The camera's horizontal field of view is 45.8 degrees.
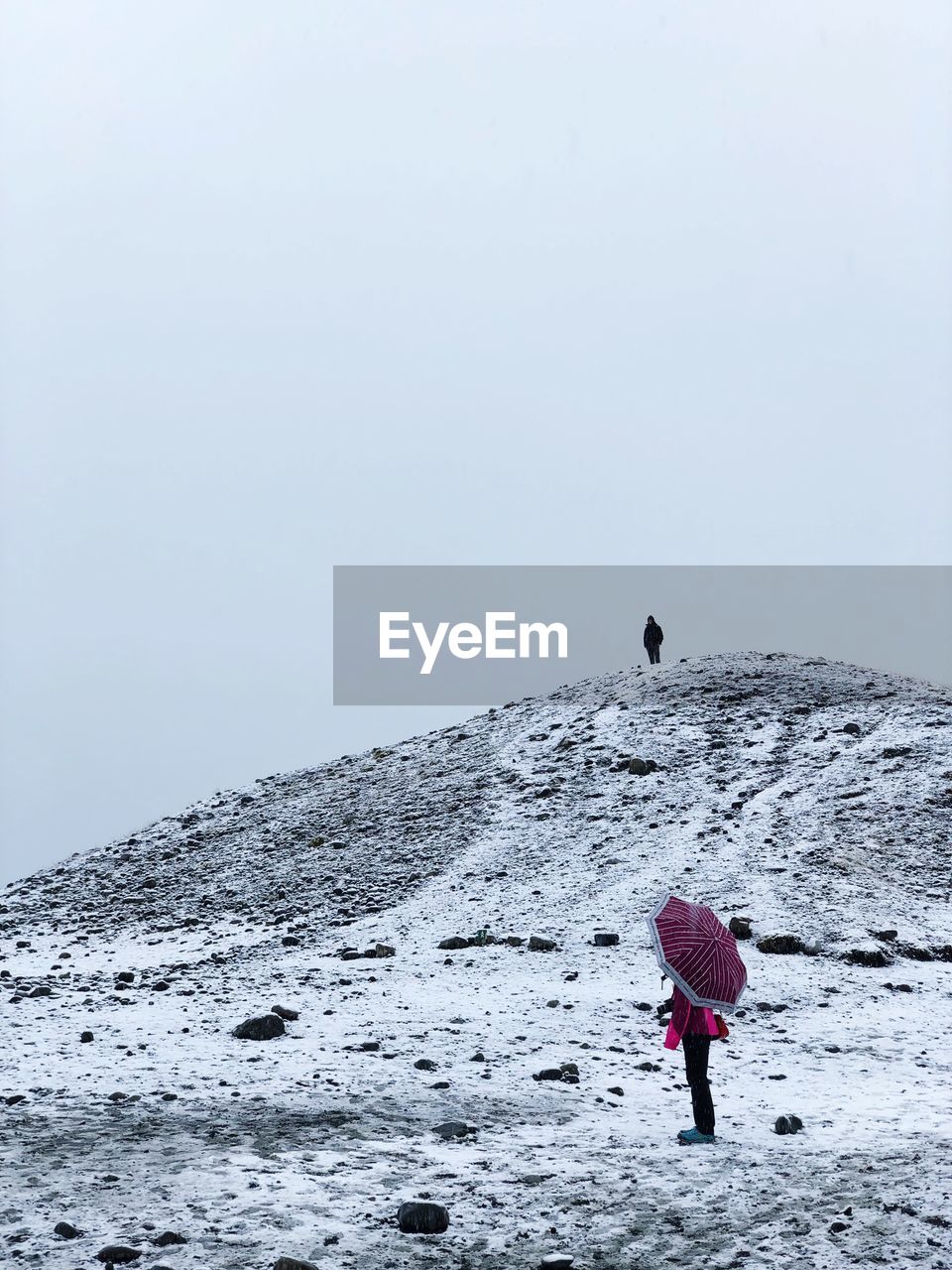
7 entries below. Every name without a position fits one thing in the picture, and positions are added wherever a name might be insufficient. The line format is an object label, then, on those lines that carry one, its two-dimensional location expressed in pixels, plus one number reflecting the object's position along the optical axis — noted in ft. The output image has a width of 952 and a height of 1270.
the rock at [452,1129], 32.91
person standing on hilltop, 130.72
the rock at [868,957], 58.54
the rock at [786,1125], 34.37
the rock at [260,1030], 44.88
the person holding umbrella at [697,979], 32.78
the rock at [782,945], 59.77
